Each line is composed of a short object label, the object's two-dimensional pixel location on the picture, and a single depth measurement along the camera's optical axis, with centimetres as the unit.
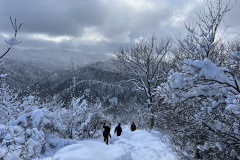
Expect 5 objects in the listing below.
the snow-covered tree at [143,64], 1600
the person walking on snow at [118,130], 1505
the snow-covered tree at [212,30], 904
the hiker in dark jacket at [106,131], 1236
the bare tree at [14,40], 264
